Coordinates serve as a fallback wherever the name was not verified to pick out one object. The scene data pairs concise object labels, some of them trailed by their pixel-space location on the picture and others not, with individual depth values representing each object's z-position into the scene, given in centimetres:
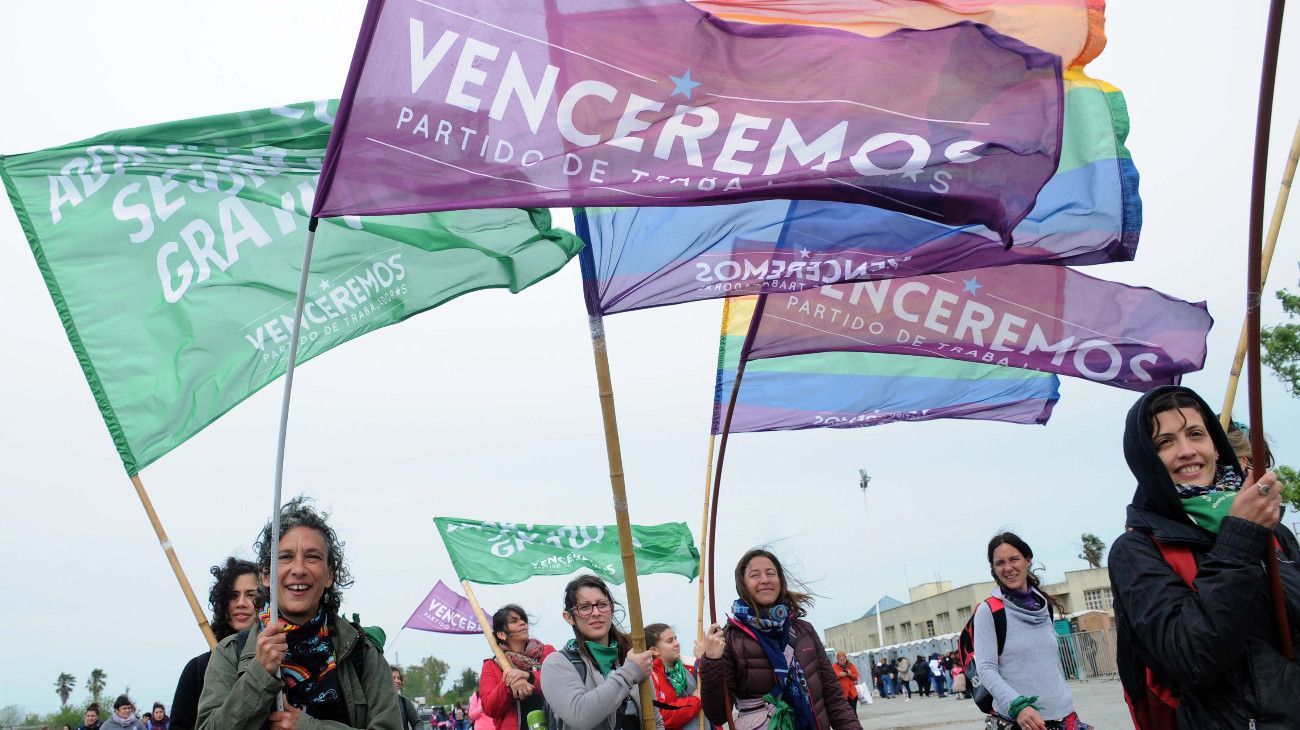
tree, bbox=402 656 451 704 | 12231
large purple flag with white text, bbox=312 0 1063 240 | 497
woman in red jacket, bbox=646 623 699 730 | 950
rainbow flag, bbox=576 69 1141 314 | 731
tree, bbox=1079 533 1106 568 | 7938
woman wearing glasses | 570
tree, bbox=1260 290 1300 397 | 3100
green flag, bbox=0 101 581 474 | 688
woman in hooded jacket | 316
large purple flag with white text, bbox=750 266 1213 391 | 937
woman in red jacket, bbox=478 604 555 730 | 840
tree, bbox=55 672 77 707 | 10231
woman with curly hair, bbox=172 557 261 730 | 628
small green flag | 1564
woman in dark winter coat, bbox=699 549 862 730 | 640
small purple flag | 2297
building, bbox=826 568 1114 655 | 7125
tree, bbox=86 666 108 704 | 10306
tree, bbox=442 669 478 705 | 10000
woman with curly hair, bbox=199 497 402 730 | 403
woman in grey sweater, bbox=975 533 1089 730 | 677
